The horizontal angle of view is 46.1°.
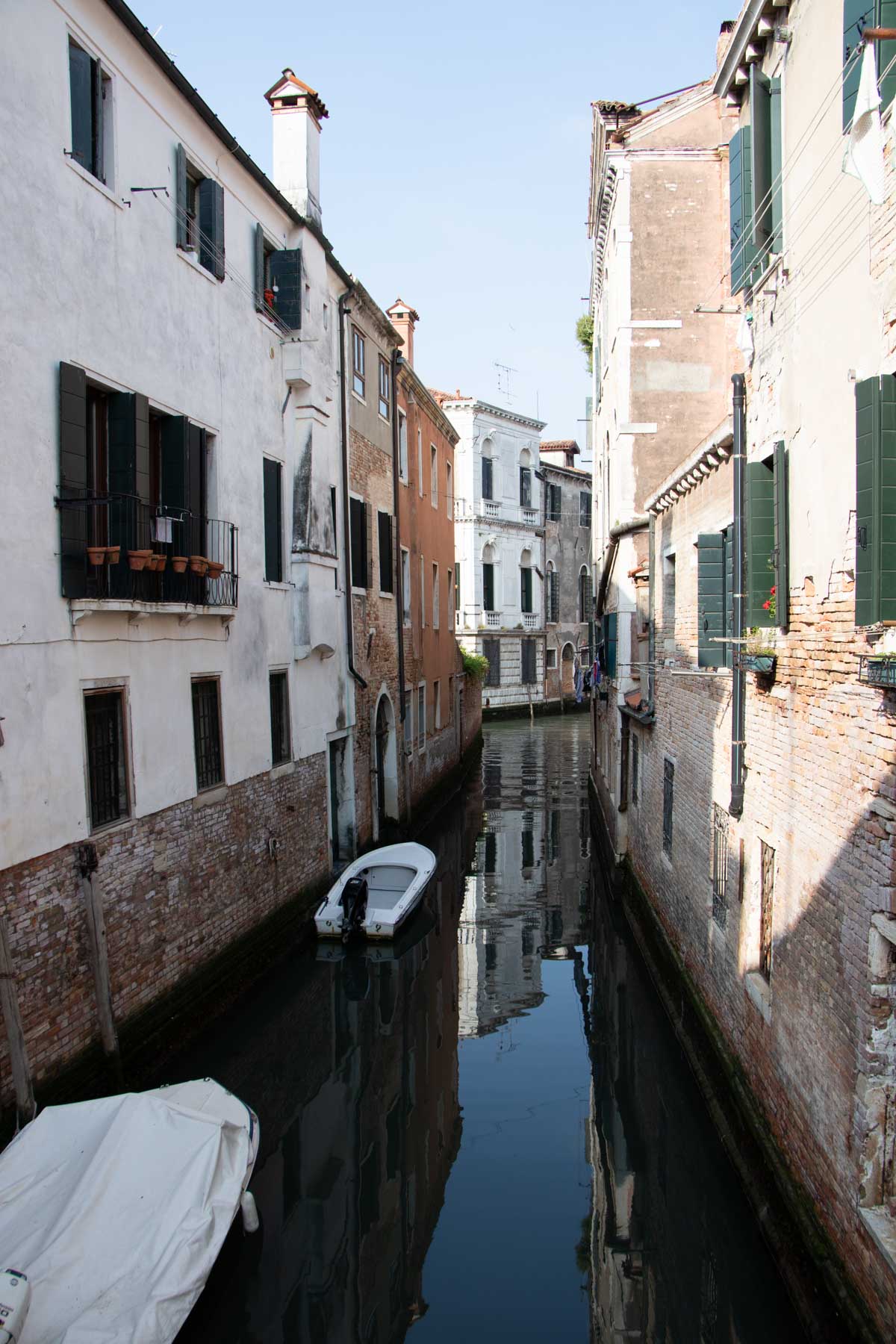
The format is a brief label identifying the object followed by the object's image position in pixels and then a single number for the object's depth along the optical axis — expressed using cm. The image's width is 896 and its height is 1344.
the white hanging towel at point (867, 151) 434
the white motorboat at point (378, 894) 1255
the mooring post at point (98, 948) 767
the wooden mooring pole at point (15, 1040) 645
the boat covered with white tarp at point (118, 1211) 486
